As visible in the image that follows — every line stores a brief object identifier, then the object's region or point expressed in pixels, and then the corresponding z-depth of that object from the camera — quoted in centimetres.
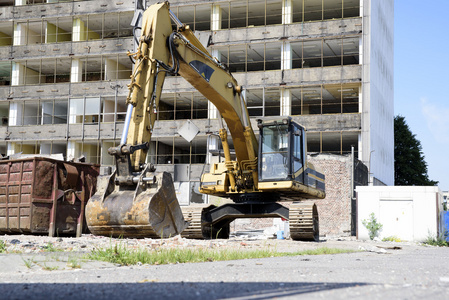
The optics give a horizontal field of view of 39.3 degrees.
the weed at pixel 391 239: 2588
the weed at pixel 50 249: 1075
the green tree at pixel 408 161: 6231
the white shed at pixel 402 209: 2598
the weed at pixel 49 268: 857
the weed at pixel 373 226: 2650
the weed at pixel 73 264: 880
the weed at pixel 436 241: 2411
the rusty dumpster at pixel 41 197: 1661
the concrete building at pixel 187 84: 3988
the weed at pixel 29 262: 855
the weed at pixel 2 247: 1047
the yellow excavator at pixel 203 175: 1179
